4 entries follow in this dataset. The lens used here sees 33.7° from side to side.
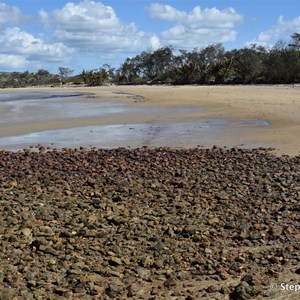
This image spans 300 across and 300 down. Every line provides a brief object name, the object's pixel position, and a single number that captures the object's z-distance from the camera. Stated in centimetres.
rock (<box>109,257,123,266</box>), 523
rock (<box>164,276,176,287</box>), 490
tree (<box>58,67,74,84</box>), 9361
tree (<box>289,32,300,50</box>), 5595
